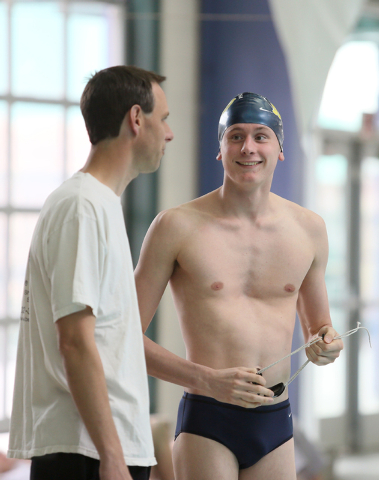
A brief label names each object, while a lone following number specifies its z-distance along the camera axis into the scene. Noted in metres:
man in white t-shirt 7.11
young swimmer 7.53
